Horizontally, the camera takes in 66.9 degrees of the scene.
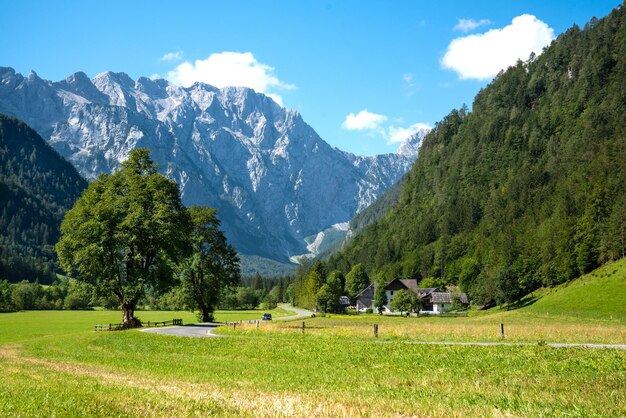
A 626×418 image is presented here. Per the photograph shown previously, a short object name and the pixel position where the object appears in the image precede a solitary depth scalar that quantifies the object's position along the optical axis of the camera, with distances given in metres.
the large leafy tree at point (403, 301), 126.88
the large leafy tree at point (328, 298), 127.75
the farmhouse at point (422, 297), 140.62
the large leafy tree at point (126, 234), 52.88
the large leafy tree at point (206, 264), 69.50
